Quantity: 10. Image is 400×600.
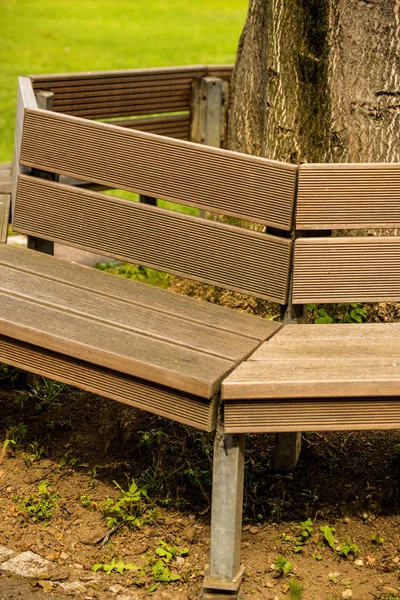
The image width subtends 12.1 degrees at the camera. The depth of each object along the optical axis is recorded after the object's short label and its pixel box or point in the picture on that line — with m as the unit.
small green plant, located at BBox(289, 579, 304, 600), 6.09
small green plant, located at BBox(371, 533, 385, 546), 6.54
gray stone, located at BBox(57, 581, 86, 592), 6.20
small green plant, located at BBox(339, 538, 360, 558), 6.42
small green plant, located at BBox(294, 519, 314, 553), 6.53
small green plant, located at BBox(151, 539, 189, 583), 6.26
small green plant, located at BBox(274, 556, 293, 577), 6.22
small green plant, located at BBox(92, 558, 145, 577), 6.35
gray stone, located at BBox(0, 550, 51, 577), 6.33
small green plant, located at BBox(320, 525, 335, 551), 6.50
